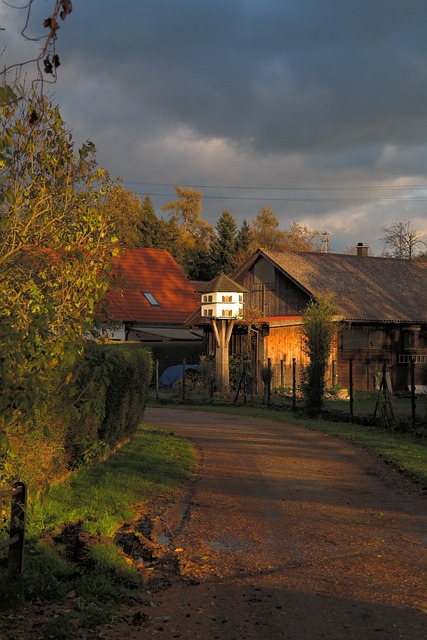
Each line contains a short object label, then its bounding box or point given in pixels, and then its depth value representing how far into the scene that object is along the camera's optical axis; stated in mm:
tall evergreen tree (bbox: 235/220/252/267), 74375
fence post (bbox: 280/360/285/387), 36381
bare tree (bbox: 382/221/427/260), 82062
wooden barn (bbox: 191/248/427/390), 37594
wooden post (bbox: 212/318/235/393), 34594
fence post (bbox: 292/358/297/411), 27722
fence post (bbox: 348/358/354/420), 23484
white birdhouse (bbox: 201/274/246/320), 34594
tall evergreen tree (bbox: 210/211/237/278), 75750
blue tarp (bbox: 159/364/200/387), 40938
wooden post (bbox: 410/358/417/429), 18995
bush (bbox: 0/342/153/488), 6512
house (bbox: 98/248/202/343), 46312
